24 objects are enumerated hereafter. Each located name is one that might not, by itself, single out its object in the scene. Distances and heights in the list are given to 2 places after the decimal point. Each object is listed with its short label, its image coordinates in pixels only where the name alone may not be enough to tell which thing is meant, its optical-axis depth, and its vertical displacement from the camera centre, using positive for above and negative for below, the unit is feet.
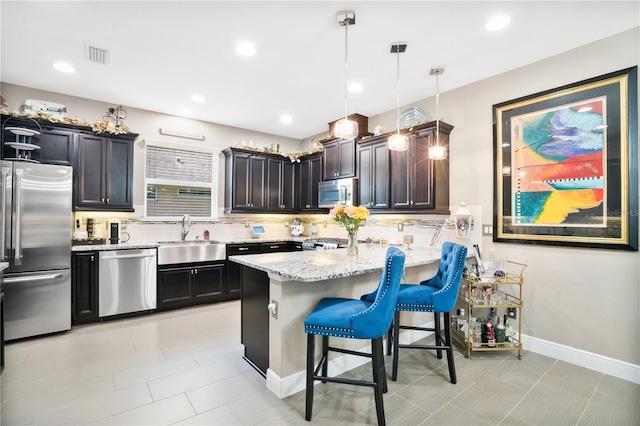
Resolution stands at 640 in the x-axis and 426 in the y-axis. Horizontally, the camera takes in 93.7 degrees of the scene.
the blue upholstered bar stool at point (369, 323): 6.10 -2.26
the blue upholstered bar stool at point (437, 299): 7.96 -2.28
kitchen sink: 14.19 -1.89
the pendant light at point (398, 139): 9.55 +2.58
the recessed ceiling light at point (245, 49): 9.55 +5.37
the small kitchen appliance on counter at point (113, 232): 13.89 -0.87
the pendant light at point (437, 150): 10.75 +2.31
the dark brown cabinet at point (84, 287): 12.11 -3.01
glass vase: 10.02 -1.04
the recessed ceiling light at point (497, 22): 8.10 +5.33
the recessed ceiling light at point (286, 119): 16.44 +5.36
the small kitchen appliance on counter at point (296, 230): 20.27 -1.09
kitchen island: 7.36 -2.29
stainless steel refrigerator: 10.48 -1.21
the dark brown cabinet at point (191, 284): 14.19 -3.51
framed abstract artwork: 8.50 +1.57
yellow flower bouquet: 9.43 -0.09
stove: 15.29 -1.57
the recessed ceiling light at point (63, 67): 10.78 +5.35
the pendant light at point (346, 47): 8.00 +5.29
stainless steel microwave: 15.55 +1.19
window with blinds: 15.79 +1.77
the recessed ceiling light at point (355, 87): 12.32 +5.35
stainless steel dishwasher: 12.68 -2.98
